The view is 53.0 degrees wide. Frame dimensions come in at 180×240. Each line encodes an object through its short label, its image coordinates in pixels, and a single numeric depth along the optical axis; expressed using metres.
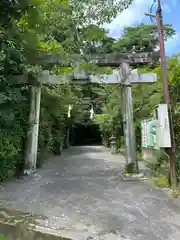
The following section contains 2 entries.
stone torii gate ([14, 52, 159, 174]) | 4.13
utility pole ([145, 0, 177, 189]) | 3.13
